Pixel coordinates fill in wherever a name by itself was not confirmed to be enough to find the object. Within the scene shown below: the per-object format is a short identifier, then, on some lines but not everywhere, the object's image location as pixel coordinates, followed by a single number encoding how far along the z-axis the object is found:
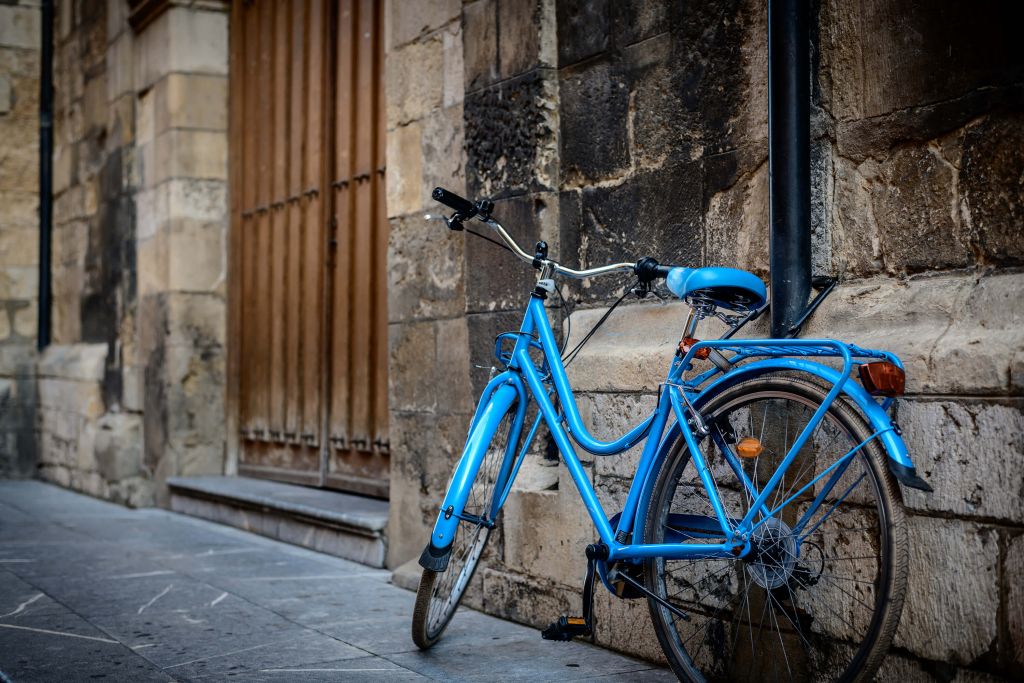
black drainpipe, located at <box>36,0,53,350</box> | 9.36
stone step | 5.08
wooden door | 5.70
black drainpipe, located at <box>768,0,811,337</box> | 3.04
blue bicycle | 2.48
